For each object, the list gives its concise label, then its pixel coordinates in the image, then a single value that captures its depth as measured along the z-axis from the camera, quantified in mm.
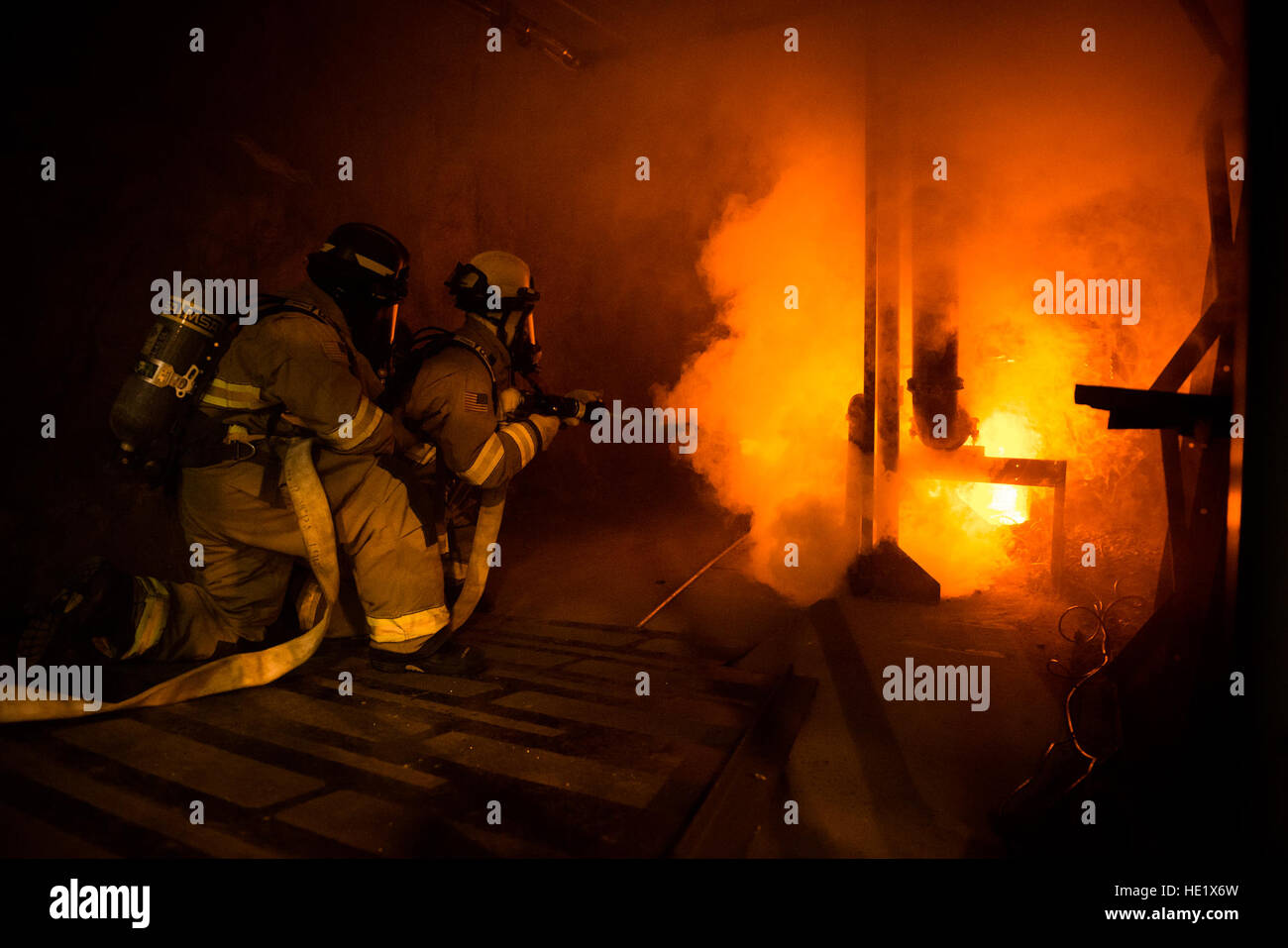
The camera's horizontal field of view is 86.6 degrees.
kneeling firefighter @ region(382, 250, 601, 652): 3262
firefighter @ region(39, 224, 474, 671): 2748
